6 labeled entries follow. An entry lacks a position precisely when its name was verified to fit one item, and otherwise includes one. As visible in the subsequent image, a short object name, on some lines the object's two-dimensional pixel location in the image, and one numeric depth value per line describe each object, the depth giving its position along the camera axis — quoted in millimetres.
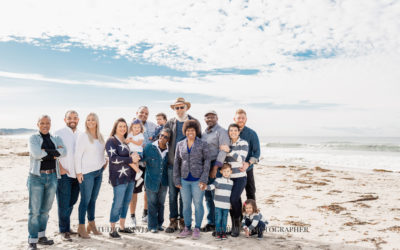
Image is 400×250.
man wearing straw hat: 4914
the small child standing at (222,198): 4523
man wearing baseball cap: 4504
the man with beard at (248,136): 4789
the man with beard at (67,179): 4344
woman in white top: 4336
